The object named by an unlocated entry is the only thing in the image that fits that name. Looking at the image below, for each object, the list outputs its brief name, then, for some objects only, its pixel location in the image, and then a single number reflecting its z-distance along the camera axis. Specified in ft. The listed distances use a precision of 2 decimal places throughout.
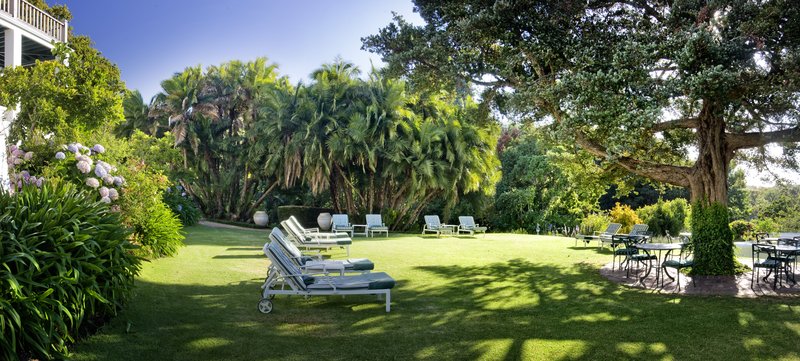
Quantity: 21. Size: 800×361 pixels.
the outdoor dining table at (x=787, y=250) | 29.70
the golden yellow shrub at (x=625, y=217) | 67.36
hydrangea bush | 31.14
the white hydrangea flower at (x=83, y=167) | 31.16
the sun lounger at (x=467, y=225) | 72.08
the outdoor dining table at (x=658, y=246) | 31.73
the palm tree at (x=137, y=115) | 100.68
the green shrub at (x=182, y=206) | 68.75
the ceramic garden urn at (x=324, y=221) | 77.97
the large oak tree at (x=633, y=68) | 28.40
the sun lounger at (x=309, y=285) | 23.22
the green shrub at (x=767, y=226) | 60.03
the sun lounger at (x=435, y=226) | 70.56
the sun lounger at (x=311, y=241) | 41.29
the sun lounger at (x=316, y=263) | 27.37
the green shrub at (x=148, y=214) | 34.27
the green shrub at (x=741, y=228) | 64.44
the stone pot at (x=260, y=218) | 84.12
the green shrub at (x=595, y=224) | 67.87
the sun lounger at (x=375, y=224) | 69.24
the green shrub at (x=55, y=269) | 14.34
